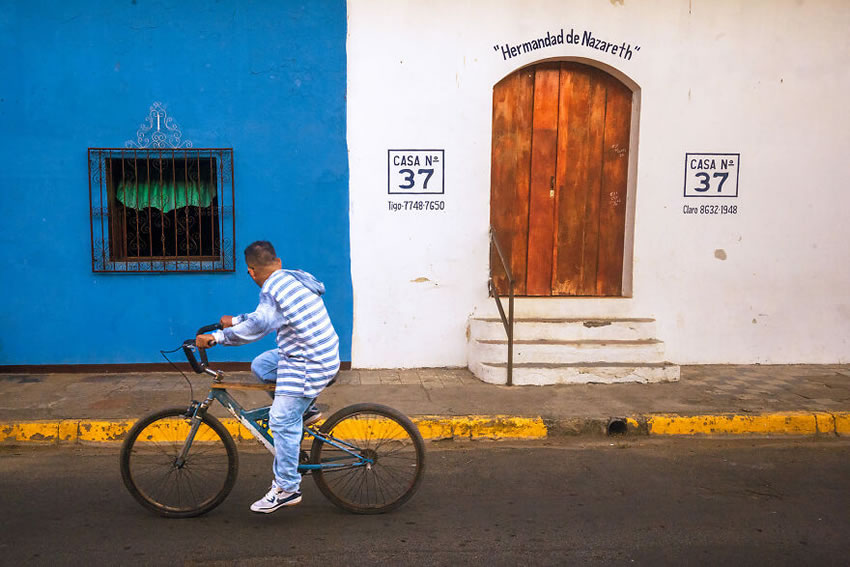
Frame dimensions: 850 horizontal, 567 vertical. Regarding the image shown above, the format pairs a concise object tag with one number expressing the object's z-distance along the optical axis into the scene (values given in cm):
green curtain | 691
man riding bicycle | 368
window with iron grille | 681
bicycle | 378
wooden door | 715
